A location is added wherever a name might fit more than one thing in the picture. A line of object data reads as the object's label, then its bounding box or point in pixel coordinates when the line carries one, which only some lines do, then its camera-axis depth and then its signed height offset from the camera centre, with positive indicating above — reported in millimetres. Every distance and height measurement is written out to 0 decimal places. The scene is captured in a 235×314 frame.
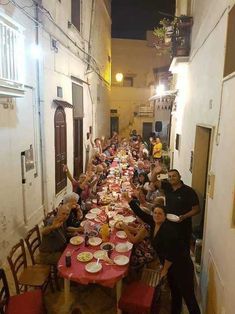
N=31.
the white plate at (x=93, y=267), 3354 -2021
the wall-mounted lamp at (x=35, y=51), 5902 +1595
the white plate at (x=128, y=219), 4816 -1933
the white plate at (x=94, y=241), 4023 -1982
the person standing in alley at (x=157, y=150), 12273 -1444
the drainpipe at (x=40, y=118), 6023 -7
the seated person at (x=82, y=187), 5830 -1634
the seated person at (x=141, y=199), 5164 -1715
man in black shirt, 4406 -1481
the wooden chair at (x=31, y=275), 3598 -2392
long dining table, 3270 -2051
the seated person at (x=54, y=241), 4090 -2030
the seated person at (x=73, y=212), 4535 -1808
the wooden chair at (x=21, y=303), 3066 -2352
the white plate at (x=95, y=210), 5242 -1929
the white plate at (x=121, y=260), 3521 -2006
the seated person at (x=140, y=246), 4098 -2185
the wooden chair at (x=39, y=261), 4016 -2400
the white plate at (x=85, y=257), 3580 -2001
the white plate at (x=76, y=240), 4023 -1971
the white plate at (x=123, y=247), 3844 -1981
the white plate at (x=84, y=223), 4691 -1966
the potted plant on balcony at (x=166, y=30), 6973 +2649
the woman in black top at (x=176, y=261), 3338 -1880
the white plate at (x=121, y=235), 4245 -1964
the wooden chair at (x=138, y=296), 3164 -2304
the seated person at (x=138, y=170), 7494 -1562
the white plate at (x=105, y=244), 3913 -1990
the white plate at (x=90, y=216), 5023 -1949
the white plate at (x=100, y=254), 3656 -1999
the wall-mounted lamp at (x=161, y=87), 12820 +1759
